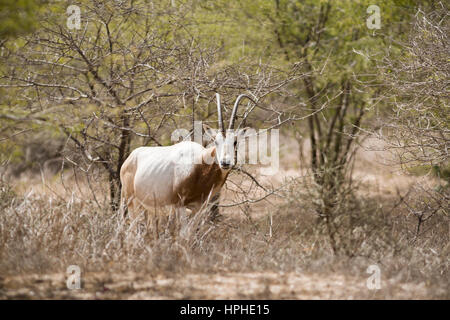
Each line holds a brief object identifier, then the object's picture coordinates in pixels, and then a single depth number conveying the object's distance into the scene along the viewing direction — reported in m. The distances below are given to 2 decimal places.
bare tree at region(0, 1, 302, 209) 17.77
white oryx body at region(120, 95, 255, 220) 14.66
